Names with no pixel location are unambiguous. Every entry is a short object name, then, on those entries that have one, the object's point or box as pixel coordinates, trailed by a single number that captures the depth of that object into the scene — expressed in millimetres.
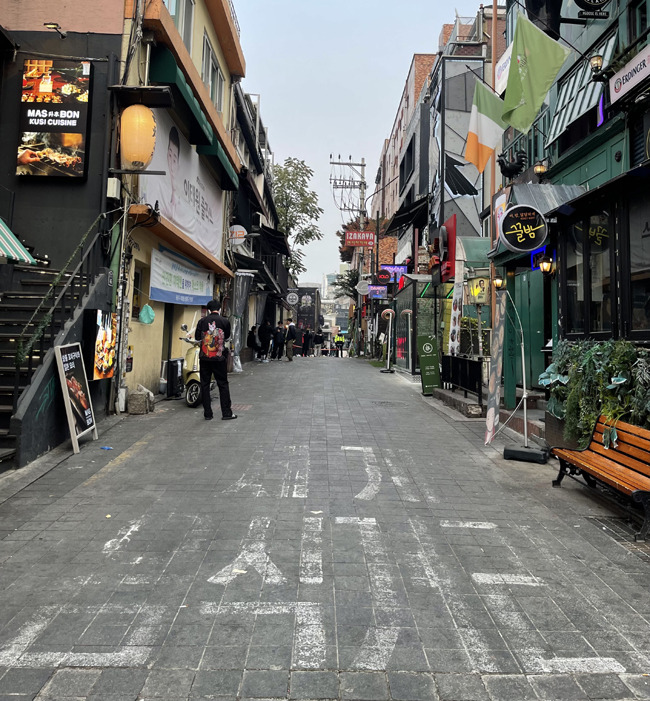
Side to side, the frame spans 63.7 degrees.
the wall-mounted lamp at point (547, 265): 9523
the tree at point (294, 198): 35719
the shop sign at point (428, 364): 13609
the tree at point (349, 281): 47312
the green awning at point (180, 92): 9992
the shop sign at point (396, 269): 24281
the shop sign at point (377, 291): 26136
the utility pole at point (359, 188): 39809
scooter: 10711
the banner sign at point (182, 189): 10422
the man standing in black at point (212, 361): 9305
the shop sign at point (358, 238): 28317
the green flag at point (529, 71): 8469
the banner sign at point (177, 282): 10883
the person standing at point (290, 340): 25781
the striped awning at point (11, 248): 6408
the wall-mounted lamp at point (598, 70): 8250
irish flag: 8961
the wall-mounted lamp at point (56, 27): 8820
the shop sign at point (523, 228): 7496
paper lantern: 8525
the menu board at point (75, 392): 6684
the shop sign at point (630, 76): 7098
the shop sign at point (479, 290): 11688
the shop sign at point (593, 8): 8492
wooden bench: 4402
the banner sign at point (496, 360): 7254
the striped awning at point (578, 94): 8688
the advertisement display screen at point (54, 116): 8727
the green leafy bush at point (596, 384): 5320
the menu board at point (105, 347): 7949
